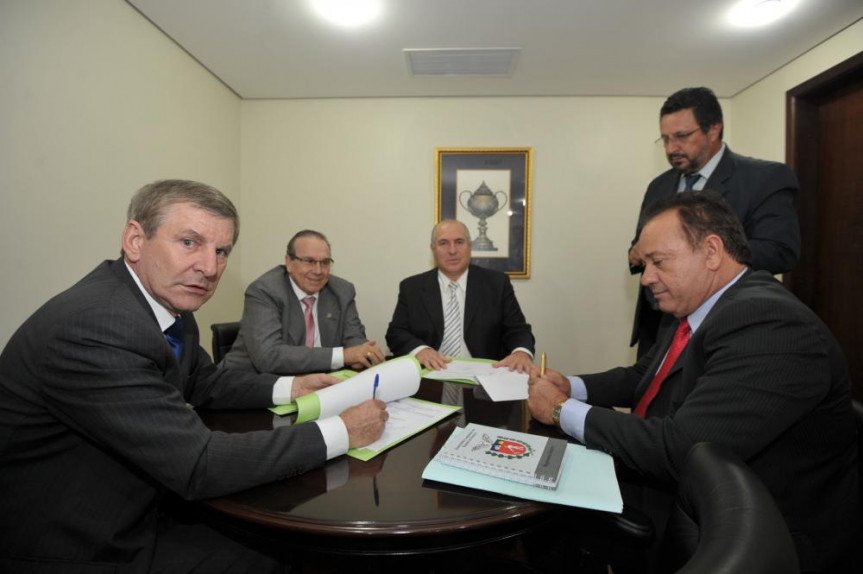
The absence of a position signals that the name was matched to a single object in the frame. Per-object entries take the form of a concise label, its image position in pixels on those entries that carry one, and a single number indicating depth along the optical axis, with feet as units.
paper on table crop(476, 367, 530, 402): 5.08
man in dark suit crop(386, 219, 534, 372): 8.81
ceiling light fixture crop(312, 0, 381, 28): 7.57
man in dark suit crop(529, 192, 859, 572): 3.03
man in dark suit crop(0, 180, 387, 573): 2.85
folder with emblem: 3.04
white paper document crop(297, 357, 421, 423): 4.02
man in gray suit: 6.85
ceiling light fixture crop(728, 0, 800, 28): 7.59
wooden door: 8.61
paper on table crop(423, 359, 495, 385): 5.87
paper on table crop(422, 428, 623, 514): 2.79
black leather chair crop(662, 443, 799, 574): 1.49
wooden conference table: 2.63
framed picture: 11.91
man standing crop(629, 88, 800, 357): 6.07
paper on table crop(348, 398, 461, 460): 3.58
